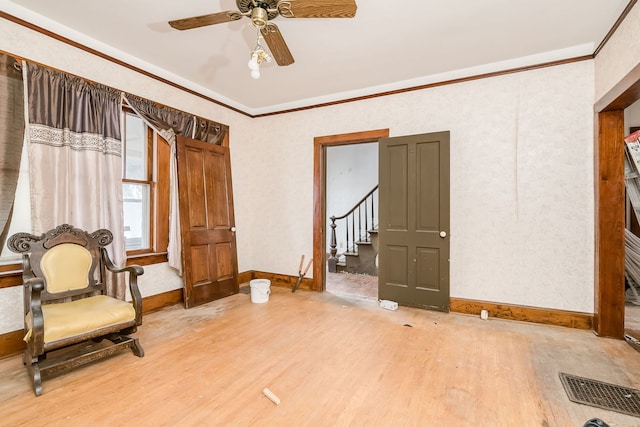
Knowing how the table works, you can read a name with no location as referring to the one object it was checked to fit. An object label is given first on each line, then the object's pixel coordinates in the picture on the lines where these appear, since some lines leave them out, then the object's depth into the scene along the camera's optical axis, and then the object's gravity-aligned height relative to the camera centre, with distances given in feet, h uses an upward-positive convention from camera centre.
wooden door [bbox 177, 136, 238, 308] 12.30 -0.50
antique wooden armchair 6.75 -2.43
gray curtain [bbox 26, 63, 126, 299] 8.52 +1.74
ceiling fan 6.11 +4.21
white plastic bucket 12.92 -3.47
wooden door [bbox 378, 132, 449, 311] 11.71 -0.46
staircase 19.48 -2.03
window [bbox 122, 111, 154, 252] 11.44 +1.11
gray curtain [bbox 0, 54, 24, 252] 7.98 +2.16
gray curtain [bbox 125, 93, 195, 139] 11.00 +3.74
